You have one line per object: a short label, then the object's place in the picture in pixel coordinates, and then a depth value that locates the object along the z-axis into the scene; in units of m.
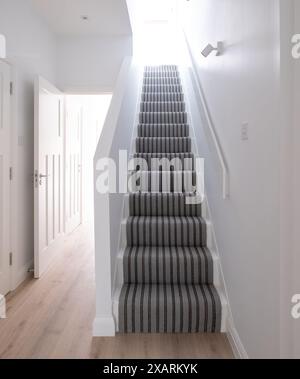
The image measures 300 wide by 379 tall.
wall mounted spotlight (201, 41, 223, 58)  2.29
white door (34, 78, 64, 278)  3.22
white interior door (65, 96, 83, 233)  4.62
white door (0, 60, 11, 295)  2.74
